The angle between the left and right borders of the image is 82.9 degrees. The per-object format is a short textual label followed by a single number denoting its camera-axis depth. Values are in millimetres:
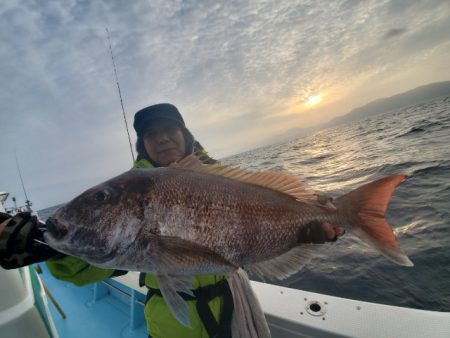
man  495
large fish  436
